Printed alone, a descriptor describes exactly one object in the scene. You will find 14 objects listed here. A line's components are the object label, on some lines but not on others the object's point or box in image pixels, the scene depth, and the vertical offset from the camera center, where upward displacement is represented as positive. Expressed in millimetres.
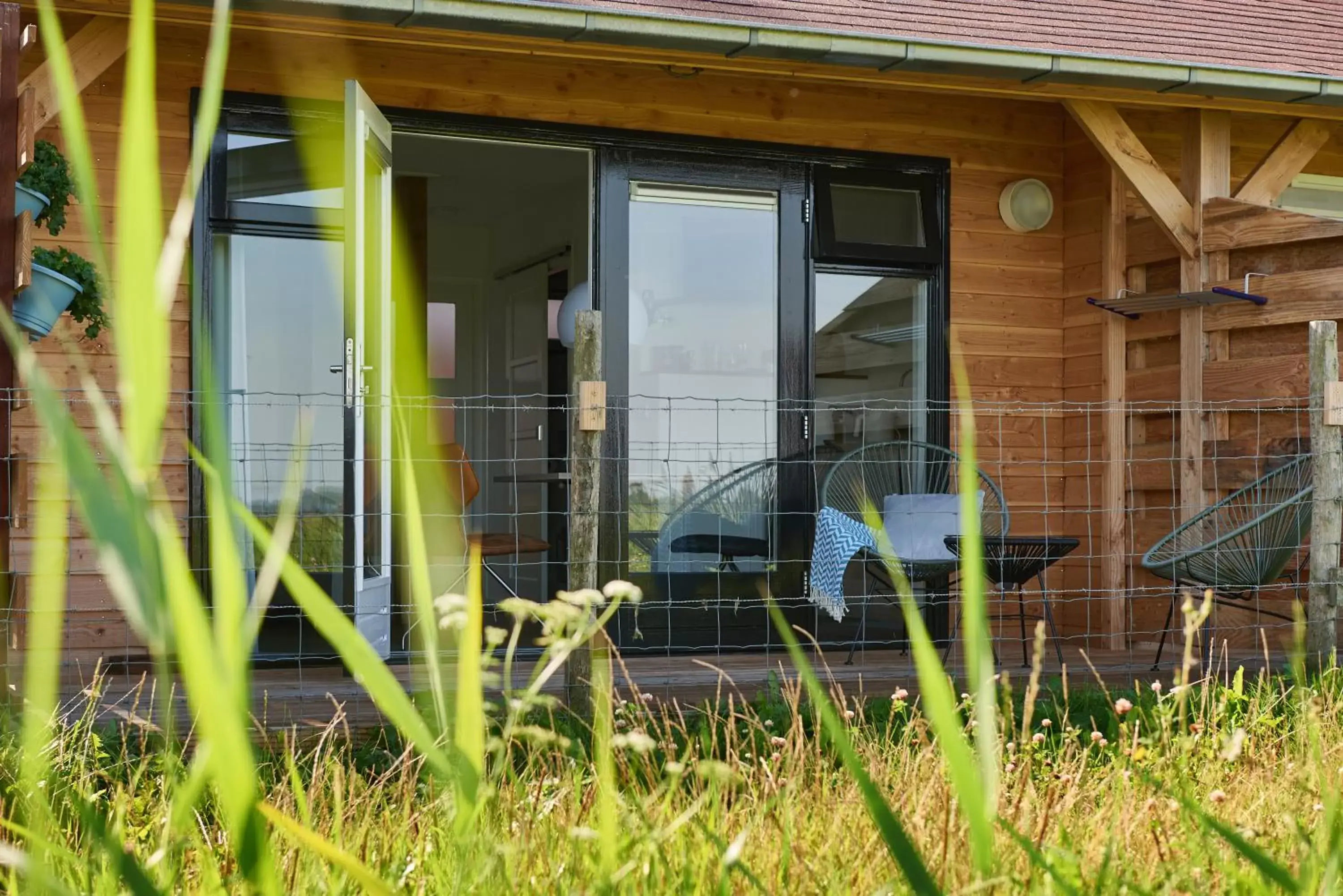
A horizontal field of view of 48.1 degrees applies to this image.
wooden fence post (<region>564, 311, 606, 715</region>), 3779 -136
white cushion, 5660 -408
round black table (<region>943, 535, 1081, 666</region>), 4789 -457
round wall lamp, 6555 +927
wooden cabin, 5129 +679
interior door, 8969 +184
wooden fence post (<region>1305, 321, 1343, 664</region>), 4508 -219
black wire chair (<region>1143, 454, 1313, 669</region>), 4852 -434
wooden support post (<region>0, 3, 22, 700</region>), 3826 +647
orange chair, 5594 -349
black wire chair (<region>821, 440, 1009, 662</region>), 5918 -249
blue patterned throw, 5277 -478
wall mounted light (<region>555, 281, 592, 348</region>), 6668 +497
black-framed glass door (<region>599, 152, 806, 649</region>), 5934 +190
